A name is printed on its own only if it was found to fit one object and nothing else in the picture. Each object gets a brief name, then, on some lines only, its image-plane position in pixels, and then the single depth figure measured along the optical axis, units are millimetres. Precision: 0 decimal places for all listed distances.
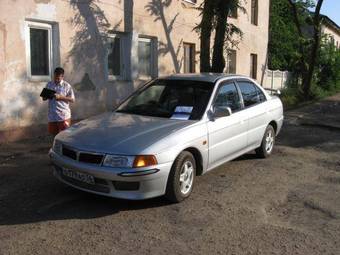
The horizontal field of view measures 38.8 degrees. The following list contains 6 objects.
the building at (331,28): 44125
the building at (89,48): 9391
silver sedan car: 5305
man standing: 7346
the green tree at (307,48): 22422
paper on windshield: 6324
